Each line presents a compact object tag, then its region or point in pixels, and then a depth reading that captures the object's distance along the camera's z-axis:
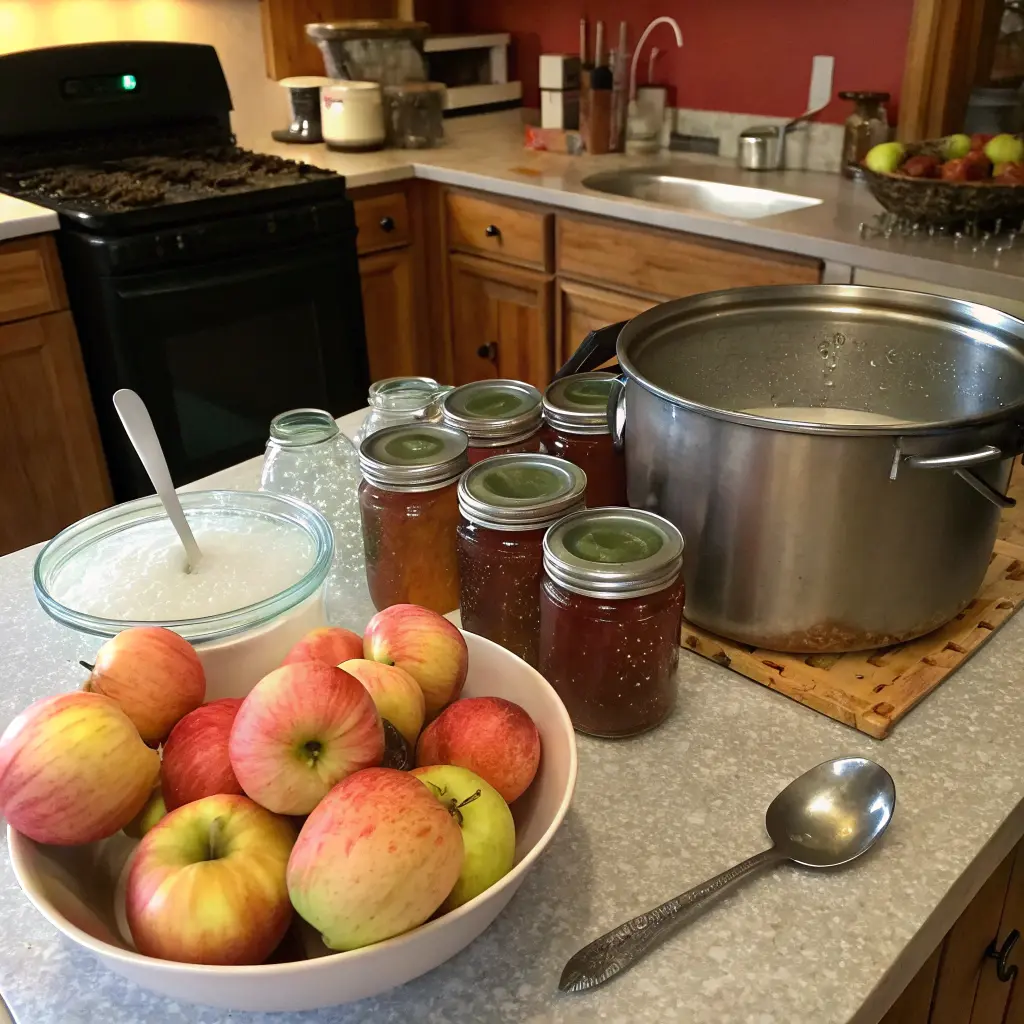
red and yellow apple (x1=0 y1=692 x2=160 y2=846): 0.51
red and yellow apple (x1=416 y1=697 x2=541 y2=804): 0.58
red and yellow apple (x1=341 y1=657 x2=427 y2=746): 0.60
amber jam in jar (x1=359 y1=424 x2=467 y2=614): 0.78
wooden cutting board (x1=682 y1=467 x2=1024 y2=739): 0.72
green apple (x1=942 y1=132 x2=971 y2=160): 1.87
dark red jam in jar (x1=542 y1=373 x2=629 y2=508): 0.87
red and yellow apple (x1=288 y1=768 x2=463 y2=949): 0.46
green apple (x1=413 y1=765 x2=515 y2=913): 0.51
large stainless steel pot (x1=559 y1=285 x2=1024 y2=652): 0.68
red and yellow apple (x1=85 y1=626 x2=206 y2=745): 0.58
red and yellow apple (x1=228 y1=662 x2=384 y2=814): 0.51
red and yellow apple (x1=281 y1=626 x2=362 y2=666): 0.63
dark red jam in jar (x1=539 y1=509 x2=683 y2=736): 0.65
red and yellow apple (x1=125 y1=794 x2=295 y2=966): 0.47
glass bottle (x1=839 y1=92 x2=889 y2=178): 2.24
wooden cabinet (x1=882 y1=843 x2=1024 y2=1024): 0.70
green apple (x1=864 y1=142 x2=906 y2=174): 1.81
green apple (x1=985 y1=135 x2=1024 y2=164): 1.77
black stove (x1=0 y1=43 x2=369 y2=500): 2.14
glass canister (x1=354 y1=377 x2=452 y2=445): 0.95
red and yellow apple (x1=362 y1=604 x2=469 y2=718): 0.64
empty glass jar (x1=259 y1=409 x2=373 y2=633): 0.91
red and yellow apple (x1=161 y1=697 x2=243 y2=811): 0.55
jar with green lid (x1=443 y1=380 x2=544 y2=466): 0.86
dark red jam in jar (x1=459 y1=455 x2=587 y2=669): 0.72
